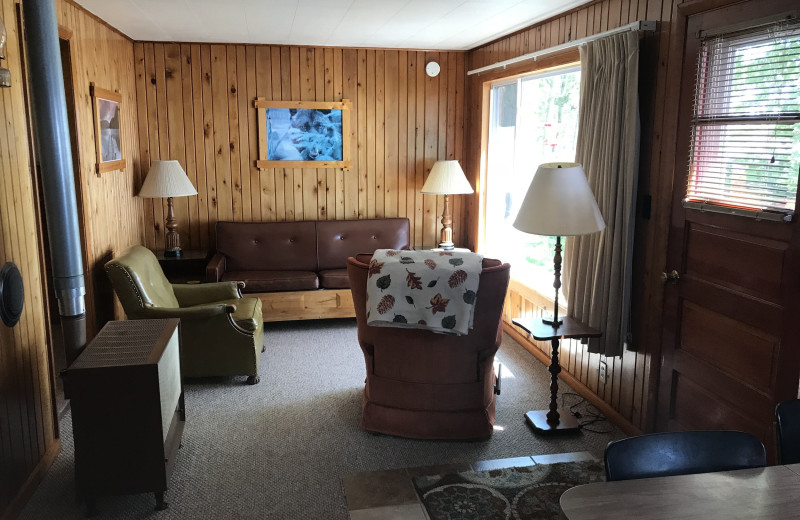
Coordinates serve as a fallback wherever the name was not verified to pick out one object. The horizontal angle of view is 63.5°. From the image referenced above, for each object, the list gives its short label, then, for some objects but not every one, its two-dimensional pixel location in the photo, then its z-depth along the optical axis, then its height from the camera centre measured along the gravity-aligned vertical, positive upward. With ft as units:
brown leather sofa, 16.81 -2.87
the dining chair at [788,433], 5.66 -2.42
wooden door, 7.98 -2.13
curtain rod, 10.23 +2.10
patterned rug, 8.73 -4.75
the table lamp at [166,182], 16.14 -0.71
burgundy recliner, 10.35 -3.56
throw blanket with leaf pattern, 9.95 -2.11
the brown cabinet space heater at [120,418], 8.14 -3.35
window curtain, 10.58 -0.37
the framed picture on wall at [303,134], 18.42 +0.56
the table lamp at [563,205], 9.90 -0.78
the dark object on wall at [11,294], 8.20 -1.81
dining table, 4.63 -2.53
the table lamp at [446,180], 18.10 -0.74
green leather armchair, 12.26 -3.36
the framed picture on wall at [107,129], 13.48 +0.54
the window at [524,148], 14.12 +0.14
